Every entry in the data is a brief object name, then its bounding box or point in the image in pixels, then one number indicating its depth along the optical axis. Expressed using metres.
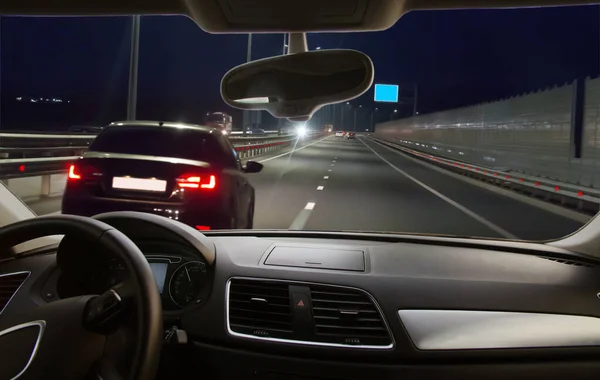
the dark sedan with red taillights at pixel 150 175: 6.45
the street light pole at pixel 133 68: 14.96
